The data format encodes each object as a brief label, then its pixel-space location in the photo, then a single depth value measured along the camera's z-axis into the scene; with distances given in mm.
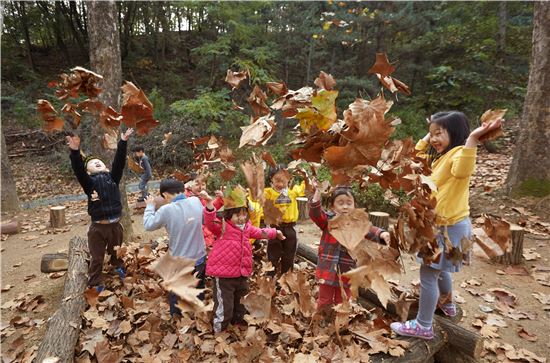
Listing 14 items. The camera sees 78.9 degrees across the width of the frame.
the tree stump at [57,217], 7098
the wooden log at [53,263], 4562
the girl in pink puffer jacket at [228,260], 3088
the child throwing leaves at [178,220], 3207
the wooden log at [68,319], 2779
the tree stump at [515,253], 4481
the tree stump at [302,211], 6859
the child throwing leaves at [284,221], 4098
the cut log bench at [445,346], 2705
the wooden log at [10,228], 7012
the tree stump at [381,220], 5480
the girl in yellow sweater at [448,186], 2369
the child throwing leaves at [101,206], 3844
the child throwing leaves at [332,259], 2941
